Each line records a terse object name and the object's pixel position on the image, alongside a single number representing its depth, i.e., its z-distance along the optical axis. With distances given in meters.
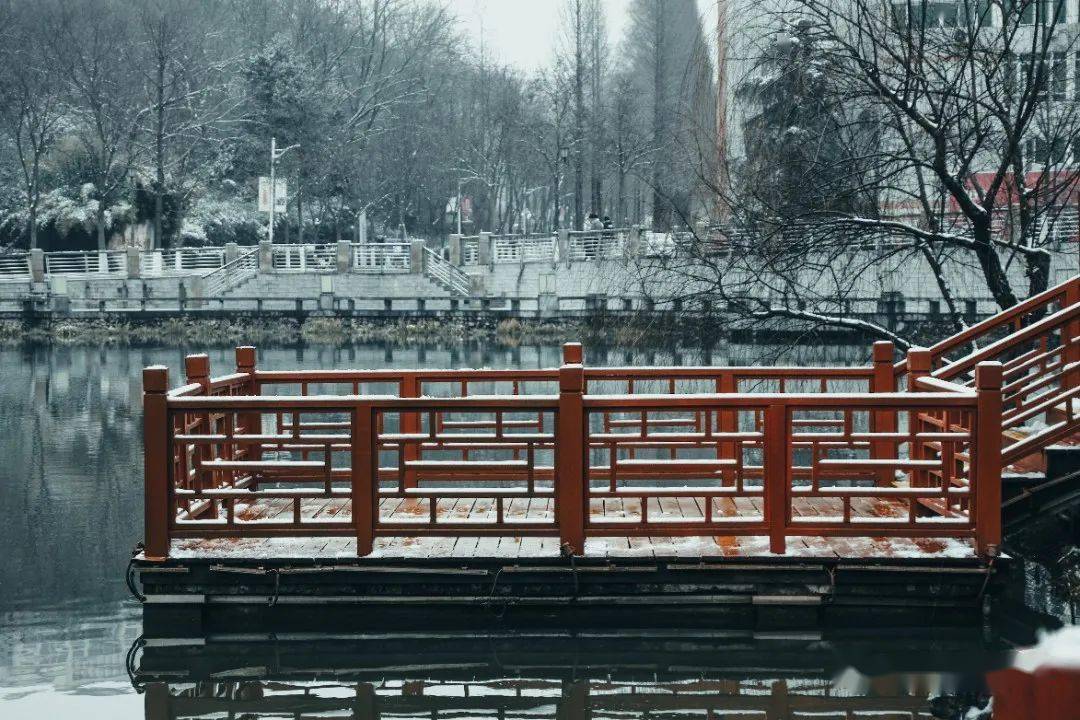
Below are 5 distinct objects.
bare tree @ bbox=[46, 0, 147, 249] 47.56
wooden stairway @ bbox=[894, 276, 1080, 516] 7.91
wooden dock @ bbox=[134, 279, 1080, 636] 7.20
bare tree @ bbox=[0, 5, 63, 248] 46.84
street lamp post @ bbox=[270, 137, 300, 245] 45.50
